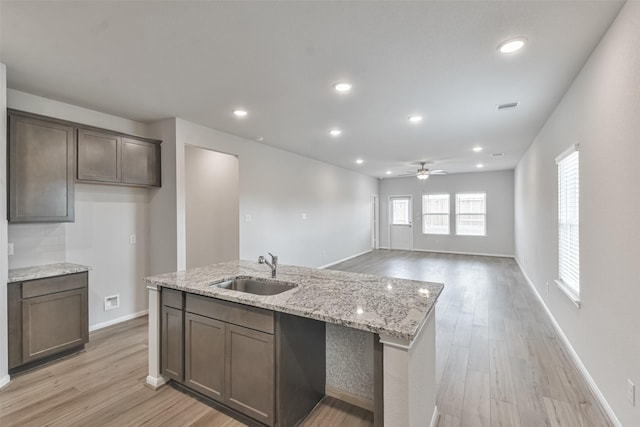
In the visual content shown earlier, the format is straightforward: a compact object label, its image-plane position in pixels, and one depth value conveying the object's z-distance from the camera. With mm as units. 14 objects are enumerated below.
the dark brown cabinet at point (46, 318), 2592
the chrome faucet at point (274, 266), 2496
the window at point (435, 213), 9828
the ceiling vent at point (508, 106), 3330
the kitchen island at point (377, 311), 1427
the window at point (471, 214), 9328
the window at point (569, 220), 2789
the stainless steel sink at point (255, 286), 2354
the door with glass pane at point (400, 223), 10406
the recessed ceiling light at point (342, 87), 2816
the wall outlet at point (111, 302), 3725
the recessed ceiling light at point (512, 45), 2076
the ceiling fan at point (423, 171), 7457
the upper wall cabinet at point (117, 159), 3266
